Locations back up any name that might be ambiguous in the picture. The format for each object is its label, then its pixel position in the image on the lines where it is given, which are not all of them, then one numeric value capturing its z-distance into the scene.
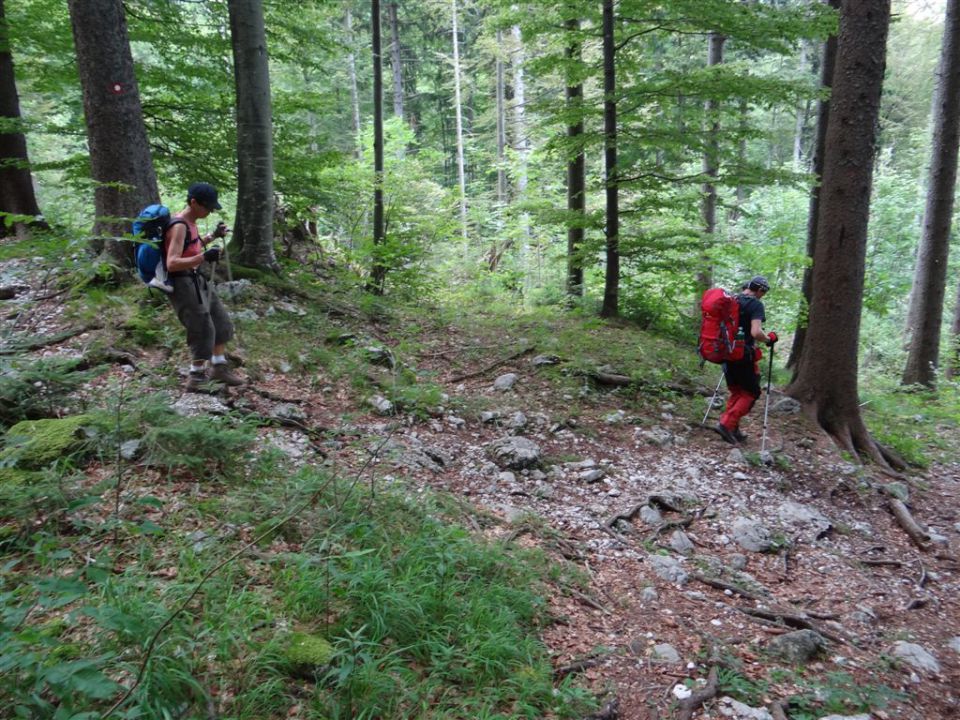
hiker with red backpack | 6.62
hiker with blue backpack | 4.77
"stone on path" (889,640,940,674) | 3.70
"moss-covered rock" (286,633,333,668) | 2.49
